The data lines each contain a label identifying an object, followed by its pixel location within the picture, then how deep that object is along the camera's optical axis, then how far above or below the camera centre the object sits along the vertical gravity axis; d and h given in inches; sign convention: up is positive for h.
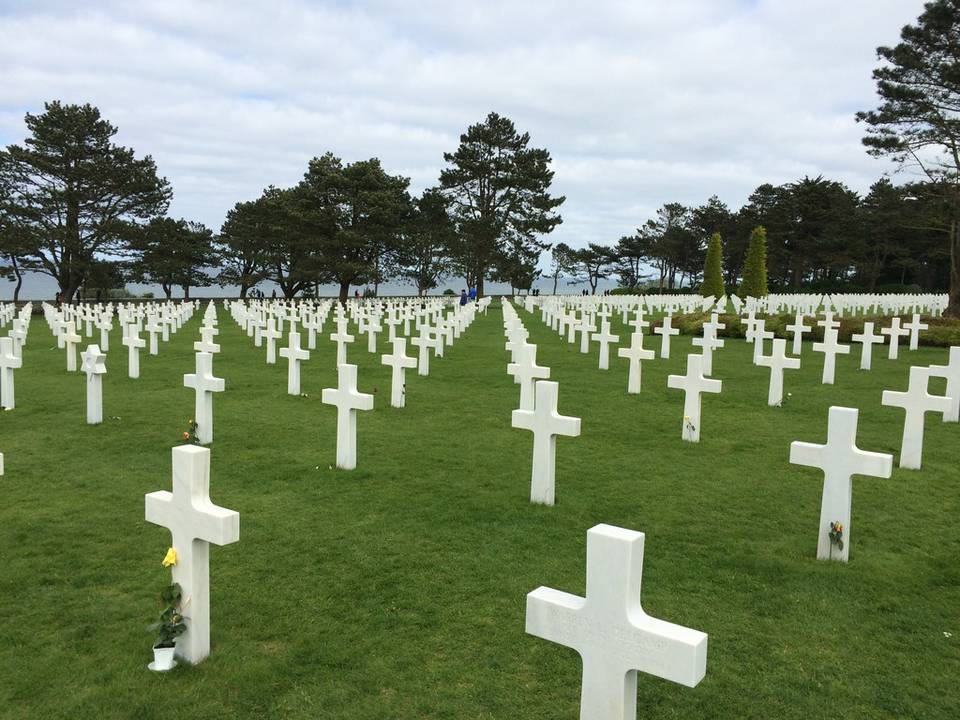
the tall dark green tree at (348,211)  1475.1 +162.5
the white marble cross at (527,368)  313.1 -31.5
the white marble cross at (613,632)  85.3 -40.9
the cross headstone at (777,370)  378.3 -34.4
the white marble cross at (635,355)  410.6 -31.5
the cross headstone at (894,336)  577.0 -22.3
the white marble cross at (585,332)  636.7 -30.0
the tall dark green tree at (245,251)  1833.2 +93.1
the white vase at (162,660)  123.4 -64.1
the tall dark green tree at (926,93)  879.7 +269.9
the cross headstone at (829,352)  448.5 -28.3
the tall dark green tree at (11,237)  1251.8 +73.9
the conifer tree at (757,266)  1466.5 +76.6
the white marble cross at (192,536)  123.2 -42.9
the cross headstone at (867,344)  517.3 -26.3
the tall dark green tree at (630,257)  2942.9 +176.1
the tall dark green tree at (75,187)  1290.6 +174.9
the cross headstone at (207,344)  436.8 -35.7
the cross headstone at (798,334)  558.6 -22.4
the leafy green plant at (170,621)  122.3 -56.8
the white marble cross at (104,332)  639.8 -44.1
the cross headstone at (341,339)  517.3 -35.4
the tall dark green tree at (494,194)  1798.7 +259.9
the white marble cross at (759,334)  533.8 -23.4
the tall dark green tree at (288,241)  1491.1 +106.3
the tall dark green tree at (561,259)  2965.1 +156.8
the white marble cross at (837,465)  170.4 -37.8
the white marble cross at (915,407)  253.7 -34.2
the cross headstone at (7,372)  355.6 -46.0
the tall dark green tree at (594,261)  2994.6 +156.0
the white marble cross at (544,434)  212.1 -40.7
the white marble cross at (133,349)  472.4 -43.3
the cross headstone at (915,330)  624.0 -18.5
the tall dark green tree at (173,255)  1417.8 +65.8
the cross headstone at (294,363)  404.5 -41.7
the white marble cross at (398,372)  366.6 -40.8
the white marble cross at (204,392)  286.8 -42.2
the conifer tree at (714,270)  1566.2 +70.2
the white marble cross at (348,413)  251.3 -42.6
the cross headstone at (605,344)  531.8 -33.6
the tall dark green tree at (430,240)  1769.2 +135.2
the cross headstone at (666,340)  585.3 -31.9
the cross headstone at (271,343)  547.8 -41.8
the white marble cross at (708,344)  455.8 -27.4
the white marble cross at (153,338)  603.5 -44.9
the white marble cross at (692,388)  292.0 -34.8
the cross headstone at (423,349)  495.5 -39.2
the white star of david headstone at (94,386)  319.0 -46.4
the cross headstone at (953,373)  314.2 -27.4
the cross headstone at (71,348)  486.6 -45.6
